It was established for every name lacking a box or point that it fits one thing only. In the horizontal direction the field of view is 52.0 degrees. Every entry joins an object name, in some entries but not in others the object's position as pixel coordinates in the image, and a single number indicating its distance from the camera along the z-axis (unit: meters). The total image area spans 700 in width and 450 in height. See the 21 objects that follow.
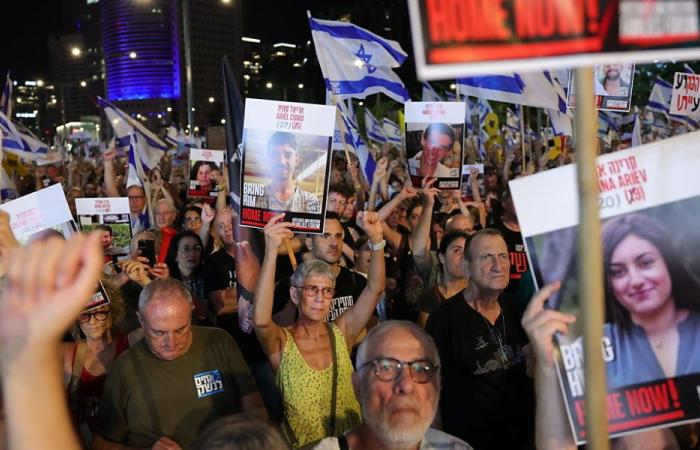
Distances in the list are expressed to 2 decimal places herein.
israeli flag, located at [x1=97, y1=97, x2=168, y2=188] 13.55
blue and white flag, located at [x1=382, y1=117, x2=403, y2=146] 20.07
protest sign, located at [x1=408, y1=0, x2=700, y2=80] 1.46
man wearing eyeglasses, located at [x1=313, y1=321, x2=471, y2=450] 2.72
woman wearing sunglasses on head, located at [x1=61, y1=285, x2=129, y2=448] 3.98
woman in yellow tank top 3.73
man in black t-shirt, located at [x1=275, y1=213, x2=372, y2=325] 5.04
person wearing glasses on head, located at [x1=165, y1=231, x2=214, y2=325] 6.17
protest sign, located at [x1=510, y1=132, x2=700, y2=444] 2.27
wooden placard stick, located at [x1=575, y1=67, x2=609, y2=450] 1.43
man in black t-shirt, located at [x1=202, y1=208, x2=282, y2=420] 4.91
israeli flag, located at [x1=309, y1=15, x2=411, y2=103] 9.16
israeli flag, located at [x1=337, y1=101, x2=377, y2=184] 9.39
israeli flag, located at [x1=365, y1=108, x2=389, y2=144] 18.73
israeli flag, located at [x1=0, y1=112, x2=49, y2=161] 11.60
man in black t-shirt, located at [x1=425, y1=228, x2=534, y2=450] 3.70
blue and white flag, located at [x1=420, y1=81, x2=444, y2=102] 18.77
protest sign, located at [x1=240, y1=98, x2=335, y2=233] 4.75
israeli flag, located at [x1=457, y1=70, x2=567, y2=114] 9.48
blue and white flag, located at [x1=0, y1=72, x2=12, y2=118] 12.79
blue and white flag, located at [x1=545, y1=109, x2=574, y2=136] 12.08
